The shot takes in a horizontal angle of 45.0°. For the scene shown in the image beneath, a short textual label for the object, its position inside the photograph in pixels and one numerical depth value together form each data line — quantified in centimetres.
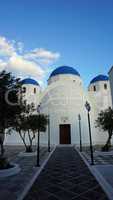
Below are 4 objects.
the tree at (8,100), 686
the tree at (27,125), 1138
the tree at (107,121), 1284
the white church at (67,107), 2113
